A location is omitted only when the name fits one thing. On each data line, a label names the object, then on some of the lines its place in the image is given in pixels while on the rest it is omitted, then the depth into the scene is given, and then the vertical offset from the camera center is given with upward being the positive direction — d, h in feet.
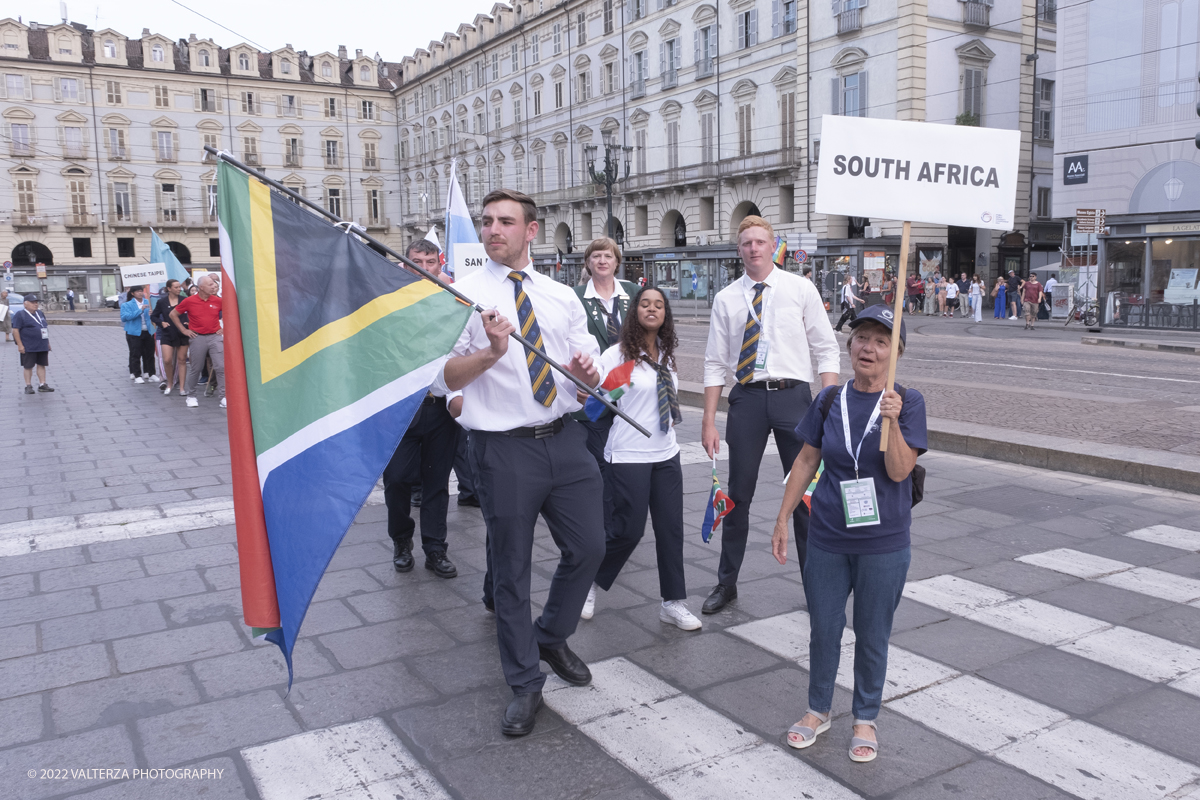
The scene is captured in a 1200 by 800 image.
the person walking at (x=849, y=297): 97.19 -1.54
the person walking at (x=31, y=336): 47.29 -1.82
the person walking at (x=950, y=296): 111.86 -1.93
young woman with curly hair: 14.14 -2.58
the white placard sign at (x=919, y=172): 11.44 +1.31
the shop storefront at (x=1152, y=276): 79.92 -0.07
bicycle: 86.79 -3.40
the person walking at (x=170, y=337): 47.57 -2.02
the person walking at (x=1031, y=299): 90.38 -1.97
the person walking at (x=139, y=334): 52.70 -2.11
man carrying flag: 11.38 -1.88
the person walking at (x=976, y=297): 99.81 -1.84
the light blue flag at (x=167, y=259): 55.26 +2.22
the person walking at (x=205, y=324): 41.83 -1.27
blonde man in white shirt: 14.84 -1.29
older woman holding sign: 10.14 -2.56
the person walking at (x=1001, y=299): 104.17 -2.21
